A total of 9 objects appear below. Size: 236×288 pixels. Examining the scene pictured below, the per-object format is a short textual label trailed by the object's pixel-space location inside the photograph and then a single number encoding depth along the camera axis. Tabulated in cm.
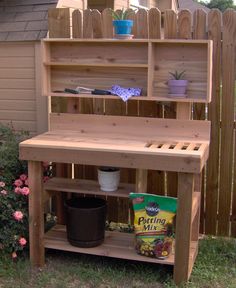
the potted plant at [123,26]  355
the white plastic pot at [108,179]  353
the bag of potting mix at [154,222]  326
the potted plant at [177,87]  351
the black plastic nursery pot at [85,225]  352
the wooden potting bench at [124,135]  316
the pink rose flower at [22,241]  352
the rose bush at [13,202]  353
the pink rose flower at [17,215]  348
